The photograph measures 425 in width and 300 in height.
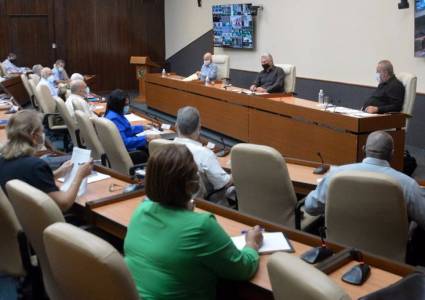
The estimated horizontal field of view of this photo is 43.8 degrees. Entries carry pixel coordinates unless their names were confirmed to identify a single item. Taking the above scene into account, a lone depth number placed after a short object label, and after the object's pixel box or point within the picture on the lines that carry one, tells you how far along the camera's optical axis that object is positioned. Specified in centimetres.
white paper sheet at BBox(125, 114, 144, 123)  615
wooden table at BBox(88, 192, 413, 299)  196
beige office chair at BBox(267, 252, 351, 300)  131
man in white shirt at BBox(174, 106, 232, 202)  359
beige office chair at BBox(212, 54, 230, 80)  957
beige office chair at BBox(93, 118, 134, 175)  434
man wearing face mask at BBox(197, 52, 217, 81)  952
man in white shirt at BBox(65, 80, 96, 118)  592
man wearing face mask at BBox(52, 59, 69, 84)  1142
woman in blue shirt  516
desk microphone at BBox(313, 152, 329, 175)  384
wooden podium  1219
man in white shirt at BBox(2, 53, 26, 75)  1211
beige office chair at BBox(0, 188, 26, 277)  279
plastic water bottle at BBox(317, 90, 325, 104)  664
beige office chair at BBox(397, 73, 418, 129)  613
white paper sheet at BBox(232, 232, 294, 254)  225
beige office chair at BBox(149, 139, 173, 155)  357
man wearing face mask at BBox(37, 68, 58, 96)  917
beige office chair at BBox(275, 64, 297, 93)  803
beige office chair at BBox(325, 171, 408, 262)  267
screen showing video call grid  1091
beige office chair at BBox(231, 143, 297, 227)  325
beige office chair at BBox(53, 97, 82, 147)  606
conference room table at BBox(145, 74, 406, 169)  545
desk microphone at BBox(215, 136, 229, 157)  449
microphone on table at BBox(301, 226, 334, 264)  211
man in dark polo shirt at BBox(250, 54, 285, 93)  793
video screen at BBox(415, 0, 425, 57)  715
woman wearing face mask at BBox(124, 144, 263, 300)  187
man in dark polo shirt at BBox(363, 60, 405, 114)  621
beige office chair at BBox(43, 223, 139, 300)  163
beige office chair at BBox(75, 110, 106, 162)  481
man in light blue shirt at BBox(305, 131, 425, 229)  285
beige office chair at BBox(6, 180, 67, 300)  223
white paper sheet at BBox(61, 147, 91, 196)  320
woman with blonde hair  290
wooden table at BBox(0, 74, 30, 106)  1048
